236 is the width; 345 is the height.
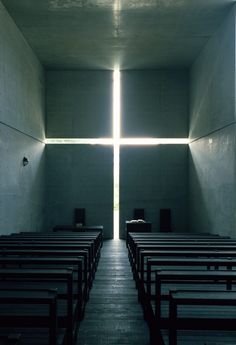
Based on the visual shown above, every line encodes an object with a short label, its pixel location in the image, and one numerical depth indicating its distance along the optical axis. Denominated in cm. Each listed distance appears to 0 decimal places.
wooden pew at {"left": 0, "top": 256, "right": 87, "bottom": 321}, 264
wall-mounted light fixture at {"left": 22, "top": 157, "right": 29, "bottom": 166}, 724
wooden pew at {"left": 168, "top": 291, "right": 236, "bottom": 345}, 176
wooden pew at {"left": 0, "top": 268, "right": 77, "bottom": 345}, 214
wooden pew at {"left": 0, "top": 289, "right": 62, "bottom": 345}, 173
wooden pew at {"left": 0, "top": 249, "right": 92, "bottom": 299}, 318
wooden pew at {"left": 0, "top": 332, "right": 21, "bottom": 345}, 149
